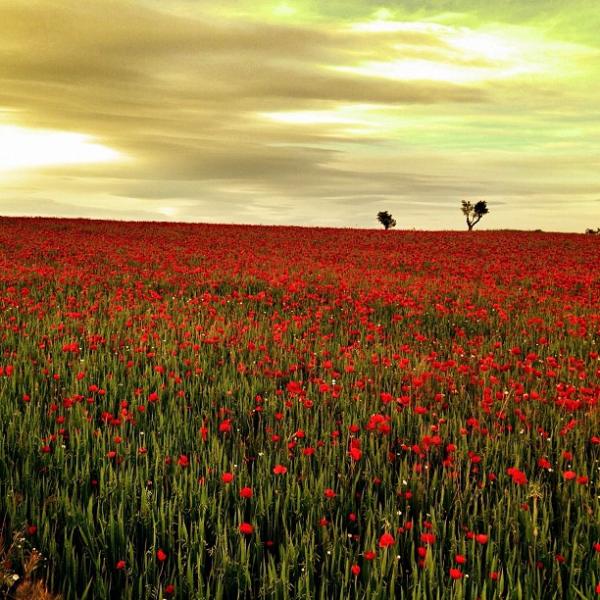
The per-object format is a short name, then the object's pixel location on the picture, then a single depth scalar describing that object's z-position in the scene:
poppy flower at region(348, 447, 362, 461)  3.67
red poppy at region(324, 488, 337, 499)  3.41
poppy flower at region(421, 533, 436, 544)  2.90
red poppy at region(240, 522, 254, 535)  2.97
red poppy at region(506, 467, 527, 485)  3.45
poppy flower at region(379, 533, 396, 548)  2.75
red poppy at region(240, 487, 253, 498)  3.33
